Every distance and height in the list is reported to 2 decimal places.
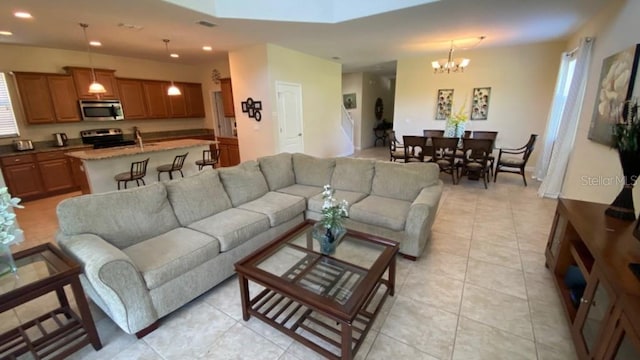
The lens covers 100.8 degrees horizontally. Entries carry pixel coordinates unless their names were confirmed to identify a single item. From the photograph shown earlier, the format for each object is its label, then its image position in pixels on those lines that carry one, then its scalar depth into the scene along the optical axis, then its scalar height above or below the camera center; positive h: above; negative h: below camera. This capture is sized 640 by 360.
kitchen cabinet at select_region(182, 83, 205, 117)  7.22 +0.34
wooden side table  1.48 -1.16
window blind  4.79 -0.02
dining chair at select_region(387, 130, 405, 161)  5.76 -0.90
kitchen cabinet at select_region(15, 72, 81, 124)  4.81 +0.26
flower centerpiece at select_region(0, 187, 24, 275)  1.50 -0.68
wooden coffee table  1.49 -1.10
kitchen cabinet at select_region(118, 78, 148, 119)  5.99 +0.30
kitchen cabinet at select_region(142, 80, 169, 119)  6.40 +0.33
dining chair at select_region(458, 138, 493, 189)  4.64 -0.84
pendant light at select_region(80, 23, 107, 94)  3.87 +0.79
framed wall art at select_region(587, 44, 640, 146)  2.54 +0.22
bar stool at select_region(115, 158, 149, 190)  4.04 -0.94
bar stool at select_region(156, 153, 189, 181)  4.60 -0.93
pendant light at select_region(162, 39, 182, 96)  5.12 +0.40
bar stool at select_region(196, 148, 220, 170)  5.02 -0.92
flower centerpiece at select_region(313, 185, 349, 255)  1.94 -0.81
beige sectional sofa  1.74 -0.99
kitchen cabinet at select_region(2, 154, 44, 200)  4.52 -1.08
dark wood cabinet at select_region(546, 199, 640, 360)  1.16 -0.91
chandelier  5.29 +0.96
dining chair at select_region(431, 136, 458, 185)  4.92 -0.80
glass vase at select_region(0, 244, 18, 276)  1.62 -0.91
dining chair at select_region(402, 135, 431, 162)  5.23 -0.69
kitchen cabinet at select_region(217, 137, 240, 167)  6.62 -0.98
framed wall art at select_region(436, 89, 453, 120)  6.64 +0.20
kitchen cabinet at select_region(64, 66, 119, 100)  5.30 +0.63
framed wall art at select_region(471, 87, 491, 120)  6.22 +0.19
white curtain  3.88 -0.22
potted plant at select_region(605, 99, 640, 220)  1.65 -0.32
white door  5.57 -0.10
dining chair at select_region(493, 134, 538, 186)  4.79 -0.92
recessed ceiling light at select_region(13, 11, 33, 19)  3.20 +1.17
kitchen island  3.96 -0.77
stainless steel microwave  5.46 +0.03
